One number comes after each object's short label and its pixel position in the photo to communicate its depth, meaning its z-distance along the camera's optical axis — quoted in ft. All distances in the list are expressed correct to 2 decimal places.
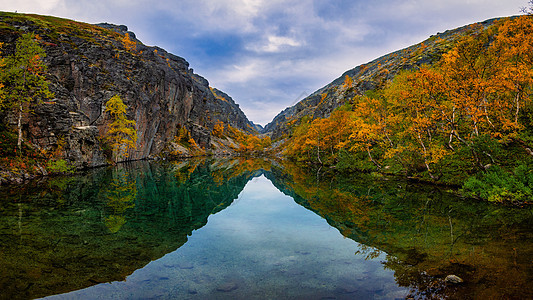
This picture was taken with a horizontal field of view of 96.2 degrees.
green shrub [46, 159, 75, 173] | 106.52
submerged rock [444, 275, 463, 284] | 23.49
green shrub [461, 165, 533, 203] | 53.01
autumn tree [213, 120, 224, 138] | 552.66
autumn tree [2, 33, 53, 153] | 99.75
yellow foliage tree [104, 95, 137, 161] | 190.08
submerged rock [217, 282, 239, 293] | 24.59
